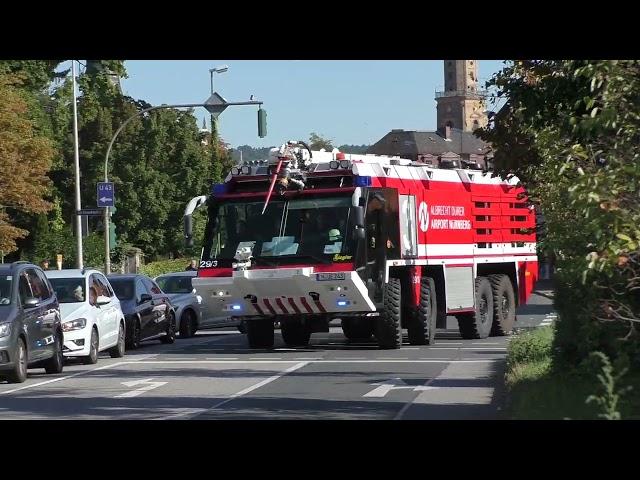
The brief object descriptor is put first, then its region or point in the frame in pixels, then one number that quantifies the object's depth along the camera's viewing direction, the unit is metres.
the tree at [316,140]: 120.68
